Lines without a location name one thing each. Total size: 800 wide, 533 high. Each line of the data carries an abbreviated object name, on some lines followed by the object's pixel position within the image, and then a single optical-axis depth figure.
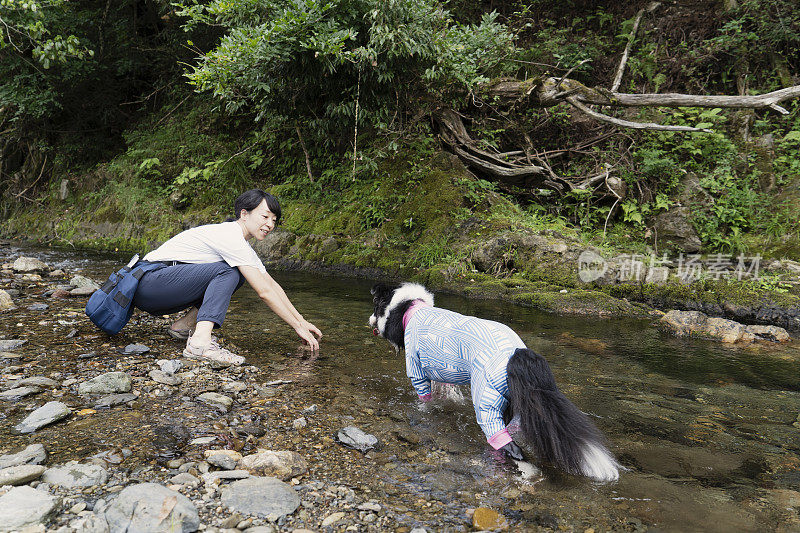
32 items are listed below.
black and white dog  2.33
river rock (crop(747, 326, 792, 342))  5.24
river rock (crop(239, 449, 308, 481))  2.30
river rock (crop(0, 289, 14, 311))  5.11
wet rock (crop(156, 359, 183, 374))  3.50
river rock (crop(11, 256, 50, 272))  7.49
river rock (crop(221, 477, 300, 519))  1.98
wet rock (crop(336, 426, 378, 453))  2.67
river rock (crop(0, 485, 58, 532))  1.70
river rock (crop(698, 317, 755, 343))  5.24
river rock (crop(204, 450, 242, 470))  2.30
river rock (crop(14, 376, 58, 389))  3.08
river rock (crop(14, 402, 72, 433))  2.52
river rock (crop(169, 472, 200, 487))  2.12
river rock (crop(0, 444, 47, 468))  2.14
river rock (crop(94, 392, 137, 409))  2.88
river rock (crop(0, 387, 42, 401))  2.87
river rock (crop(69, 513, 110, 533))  1.73
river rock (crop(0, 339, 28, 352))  3.76
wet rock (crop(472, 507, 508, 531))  2.00
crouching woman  3.83
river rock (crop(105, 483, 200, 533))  1.77
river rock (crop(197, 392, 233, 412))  3.02
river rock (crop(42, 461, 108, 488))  2.04
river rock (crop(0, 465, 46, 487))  1.96
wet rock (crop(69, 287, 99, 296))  5.93
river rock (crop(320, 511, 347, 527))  1.96
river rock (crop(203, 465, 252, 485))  2.16
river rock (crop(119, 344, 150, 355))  3.86
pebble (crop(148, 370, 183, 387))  3.29
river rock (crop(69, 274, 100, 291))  6.32
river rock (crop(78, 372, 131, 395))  3.04
